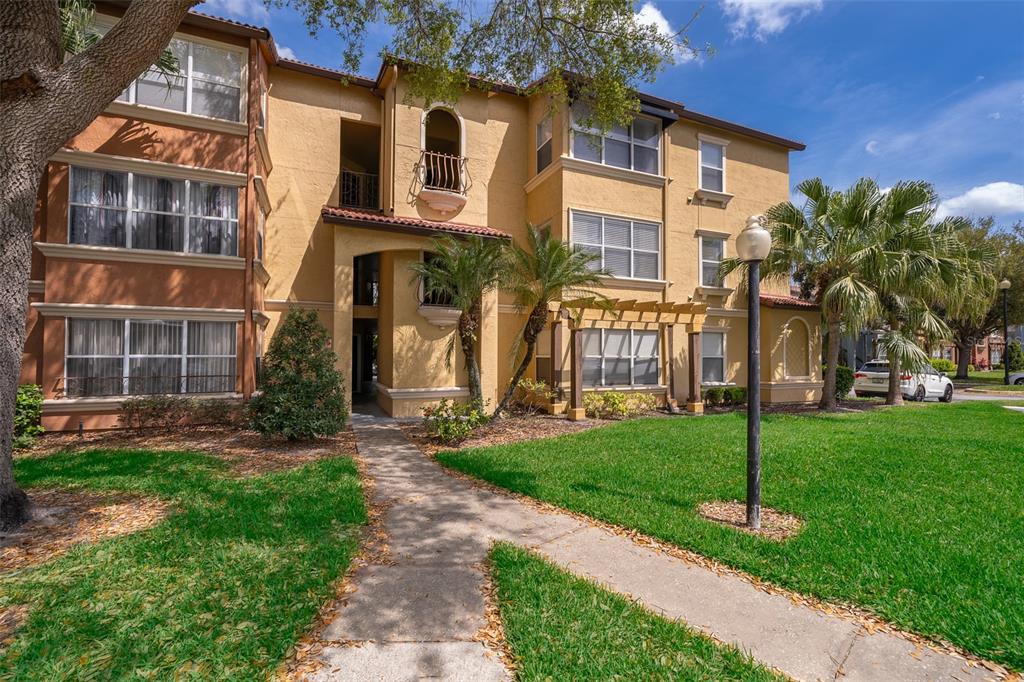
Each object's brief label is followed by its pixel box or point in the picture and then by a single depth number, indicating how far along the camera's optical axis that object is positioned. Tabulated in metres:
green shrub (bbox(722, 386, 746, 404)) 16.30
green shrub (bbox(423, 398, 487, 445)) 9.77
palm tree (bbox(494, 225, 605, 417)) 11.13
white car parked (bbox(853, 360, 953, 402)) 19.00
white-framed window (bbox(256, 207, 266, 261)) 12.43
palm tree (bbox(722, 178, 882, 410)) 13.95
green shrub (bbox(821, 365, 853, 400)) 18.38
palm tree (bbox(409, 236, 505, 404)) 10.98
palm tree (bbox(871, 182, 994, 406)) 14.23
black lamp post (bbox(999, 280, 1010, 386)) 21.80
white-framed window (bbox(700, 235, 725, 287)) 16.84
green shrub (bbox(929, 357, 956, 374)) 35.53
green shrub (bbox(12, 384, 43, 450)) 8.86
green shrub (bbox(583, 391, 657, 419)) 13.55
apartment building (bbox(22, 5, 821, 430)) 10.48
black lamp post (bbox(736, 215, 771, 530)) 5.43
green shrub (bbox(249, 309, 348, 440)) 9.09
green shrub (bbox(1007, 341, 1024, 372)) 39.50
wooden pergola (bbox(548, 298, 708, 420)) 12.96
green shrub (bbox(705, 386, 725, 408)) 16.09
